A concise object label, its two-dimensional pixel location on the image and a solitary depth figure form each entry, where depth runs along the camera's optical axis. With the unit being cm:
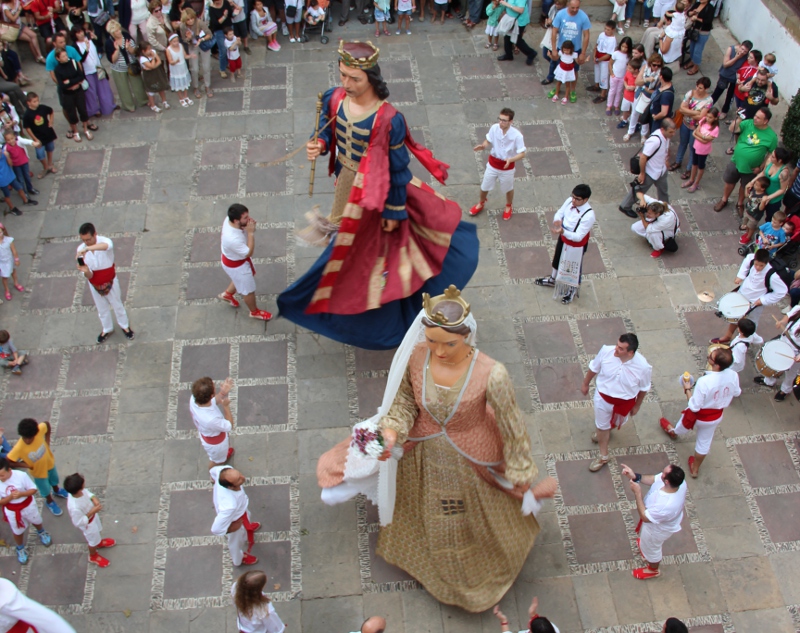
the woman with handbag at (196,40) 1192
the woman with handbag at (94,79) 1130
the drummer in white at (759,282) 819
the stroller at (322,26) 1313
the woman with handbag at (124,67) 1139
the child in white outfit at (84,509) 638
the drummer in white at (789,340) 796
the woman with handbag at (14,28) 1213
